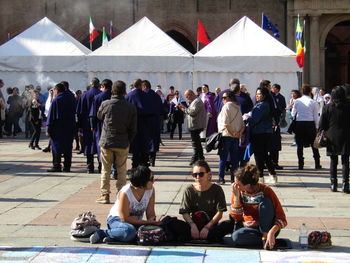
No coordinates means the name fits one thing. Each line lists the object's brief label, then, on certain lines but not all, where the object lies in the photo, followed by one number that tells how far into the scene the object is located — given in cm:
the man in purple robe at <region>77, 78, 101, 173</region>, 1491
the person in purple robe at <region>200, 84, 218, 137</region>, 1666
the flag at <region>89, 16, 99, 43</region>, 2905
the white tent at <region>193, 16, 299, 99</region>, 2464
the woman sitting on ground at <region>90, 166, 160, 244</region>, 830
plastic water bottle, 809
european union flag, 2866
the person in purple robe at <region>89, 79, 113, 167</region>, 1381
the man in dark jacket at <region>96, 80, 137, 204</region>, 1125
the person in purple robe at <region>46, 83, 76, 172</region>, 1500
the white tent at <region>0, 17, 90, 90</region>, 2536
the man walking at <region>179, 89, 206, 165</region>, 1580
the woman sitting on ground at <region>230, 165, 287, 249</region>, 793
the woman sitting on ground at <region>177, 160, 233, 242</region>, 831
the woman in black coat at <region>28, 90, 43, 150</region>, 1984
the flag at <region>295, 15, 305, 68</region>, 2447
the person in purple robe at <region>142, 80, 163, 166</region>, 1419
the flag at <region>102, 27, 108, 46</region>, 2807
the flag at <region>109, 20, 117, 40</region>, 3271
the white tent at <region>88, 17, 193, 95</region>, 2488
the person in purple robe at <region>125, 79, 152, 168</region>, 1391
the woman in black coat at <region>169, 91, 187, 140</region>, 2498
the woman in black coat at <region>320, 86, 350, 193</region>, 1226
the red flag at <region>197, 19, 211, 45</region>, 2715
